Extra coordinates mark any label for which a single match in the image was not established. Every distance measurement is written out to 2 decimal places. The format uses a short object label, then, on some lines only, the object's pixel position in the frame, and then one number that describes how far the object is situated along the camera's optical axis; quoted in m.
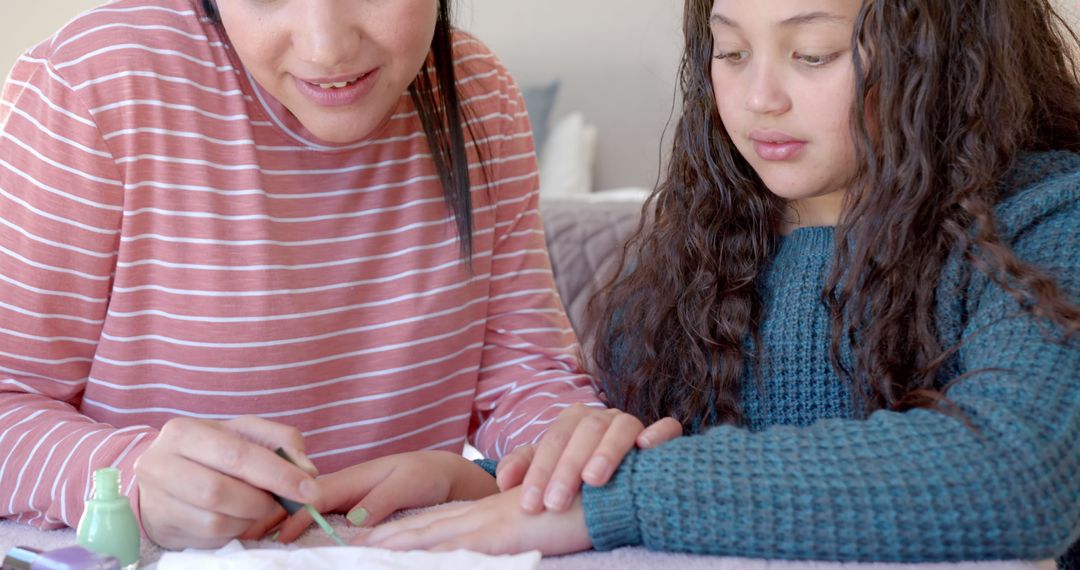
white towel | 0.73
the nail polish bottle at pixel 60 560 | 0.69
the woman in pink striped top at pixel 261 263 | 0.95
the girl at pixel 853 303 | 0.78
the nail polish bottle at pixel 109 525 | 0.76
